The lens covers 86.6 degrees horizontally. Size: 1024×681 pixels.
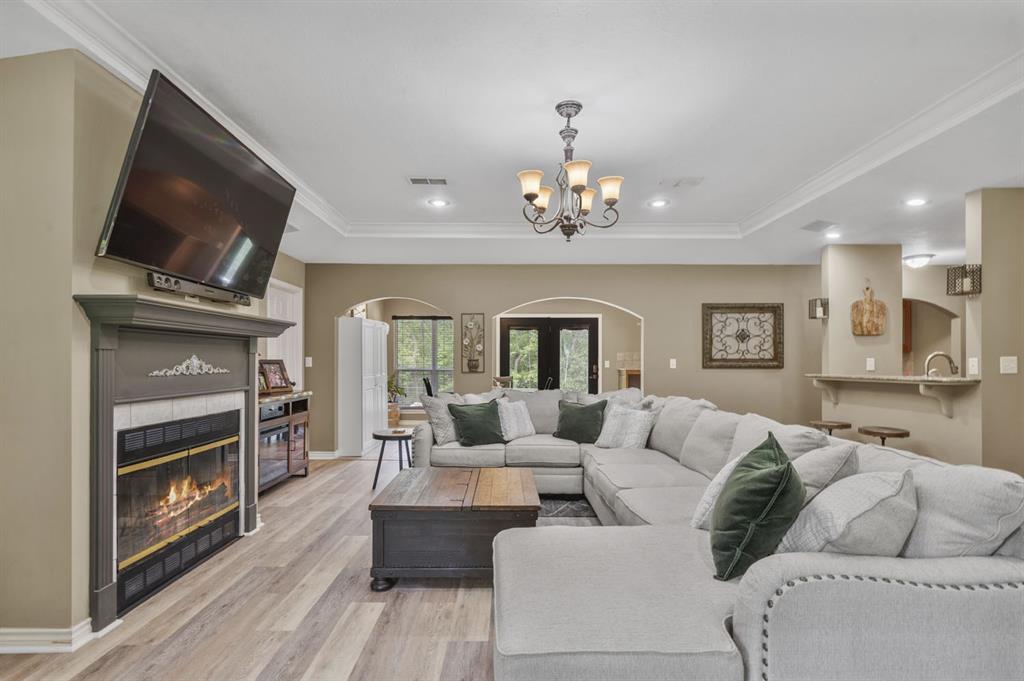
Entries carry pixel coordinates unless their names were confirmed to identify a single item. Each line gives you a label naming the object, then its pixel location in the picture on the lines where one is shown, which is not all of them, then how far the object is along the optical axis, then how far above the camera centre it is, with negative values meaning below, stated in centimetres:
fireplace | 256 -83
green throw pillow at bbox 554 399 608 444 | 471 -69
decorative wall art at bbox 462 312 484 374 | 665 +5
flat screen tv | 228 +72
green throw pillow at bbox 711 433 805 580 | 166 -54
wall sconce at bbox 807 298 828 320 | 589 +37
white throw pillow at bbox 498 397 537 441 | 477 -69
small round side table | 491 -84
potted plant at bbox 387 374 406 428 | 929 -103
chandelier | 304 +93
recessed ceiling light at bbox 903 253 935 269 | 607 +92
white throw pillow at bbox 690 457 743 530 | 218 -65
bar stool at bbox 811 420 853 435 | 529 -81
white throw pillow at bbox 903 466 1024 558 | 148 -48
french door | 985 -15
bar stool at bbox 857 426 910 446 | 456 -76
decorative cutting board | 580 +28
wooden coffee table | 282 -99
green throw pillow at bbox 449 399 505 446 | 460 -69
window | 970 -7
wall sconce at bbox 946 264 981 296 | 395 +45
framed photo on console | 512 -33
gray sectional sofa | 137 -76
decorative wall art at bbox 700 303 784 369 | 665 +8
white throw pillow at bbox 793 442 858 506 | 184 -43
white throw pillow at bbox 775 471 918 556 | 152 -51
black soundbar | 266 +30
